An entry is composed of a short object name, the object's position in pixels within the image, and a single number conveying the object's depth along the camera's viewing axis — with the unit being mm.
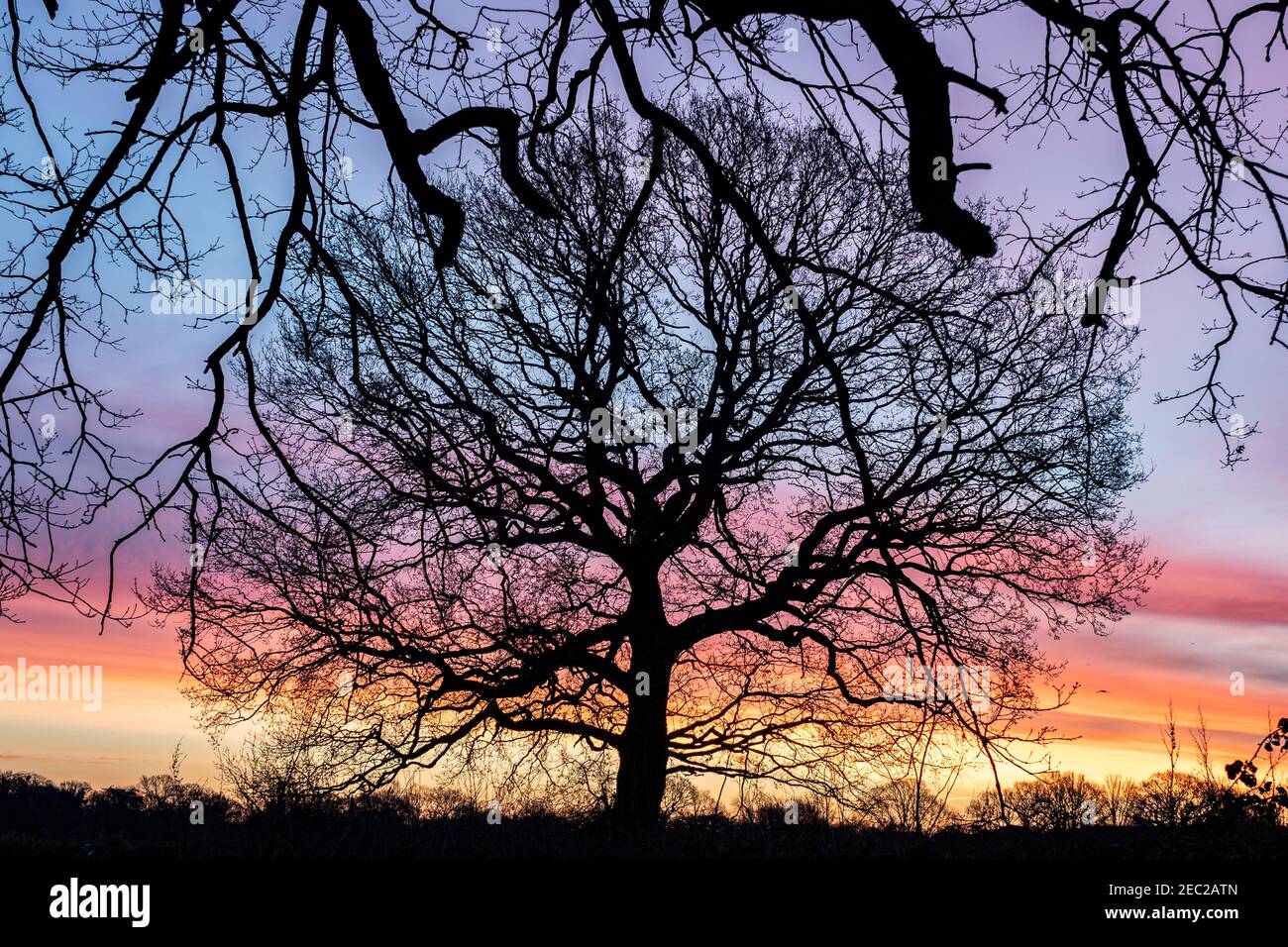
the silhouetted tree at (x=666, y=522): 12820
